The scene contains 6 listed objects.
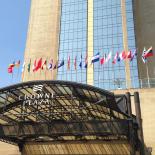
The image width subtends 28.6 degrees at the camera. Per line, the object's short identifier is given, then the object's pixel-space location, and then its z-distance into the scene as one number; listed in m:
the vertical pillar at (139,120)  23.26
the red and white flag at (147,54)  43.66
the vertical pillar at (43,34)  57.72
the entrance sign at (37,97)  27.91
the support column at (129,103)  25.35
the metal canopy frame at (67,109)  25.56
